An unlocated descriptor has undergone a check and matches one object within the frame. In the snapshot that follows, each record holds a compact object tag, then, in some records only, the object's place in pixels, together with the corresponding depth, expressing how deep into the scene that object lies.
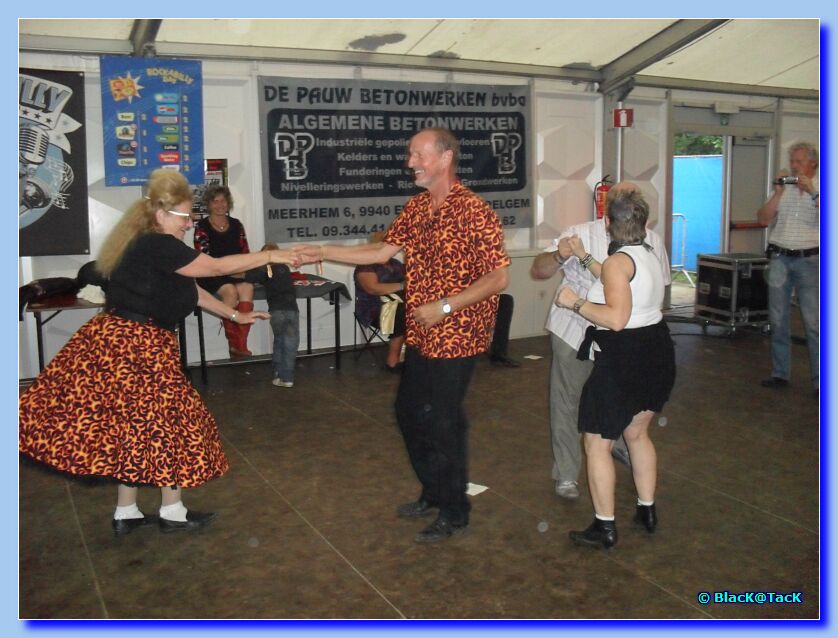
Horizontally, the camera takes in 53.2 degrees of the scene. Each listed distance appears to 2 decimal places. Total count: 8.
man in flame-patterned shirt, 3.55
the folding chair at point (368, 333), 7.77
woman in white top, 3.39
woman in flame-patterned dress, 3.53
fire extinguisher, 9.38
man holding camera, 6.41
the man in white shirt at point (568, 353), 4.11
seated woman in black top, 7.07
